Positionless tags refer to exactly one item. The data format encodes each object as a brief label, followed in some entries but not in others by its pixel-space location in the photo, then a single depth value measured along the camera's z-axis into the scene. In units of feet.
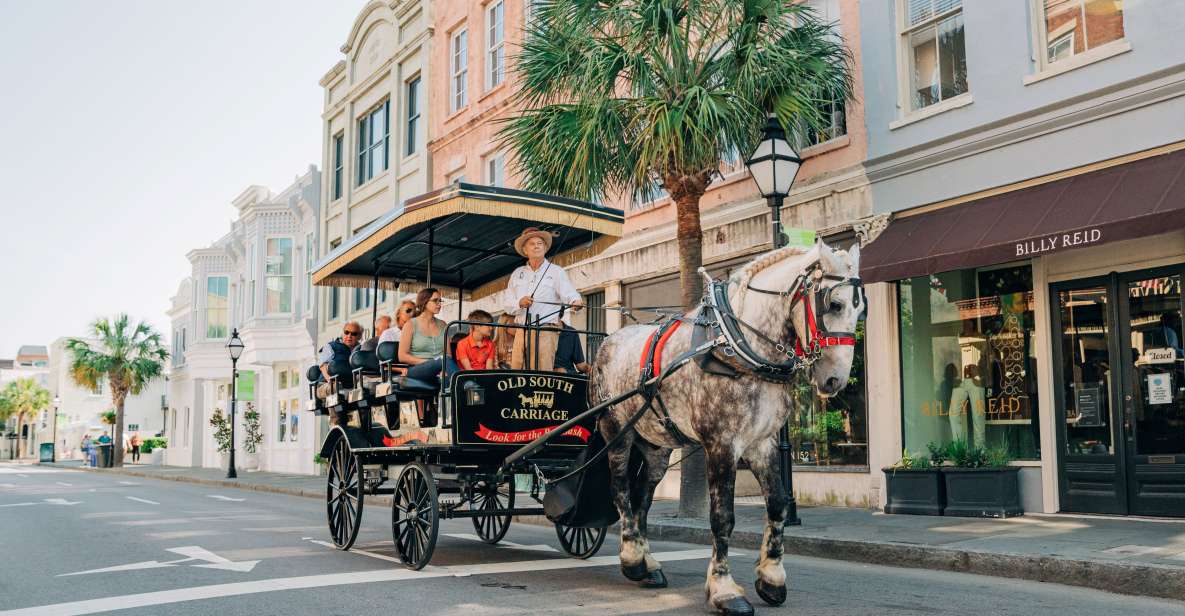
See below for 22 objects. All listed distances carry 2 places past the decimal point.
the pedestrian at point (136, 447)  173.78
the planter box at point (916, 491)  37.45
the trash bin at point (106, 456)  150.61
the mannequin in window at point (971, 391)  40.04
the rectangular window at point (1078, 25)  35.22
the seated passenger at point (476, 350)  26.86
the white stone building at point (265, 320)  107.96
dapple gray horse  18.69
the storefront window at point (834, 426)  43.89
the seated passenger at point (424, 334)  28.76
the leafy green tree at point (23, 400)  285.64
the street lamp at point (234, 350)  98.02
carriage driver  26.76
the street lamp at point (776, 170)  35.58
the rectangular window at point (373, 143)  94.43
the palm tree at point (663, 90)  38.91
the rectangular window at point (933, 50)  40.96
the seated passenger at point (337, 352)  33.30
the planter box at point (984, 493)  35.81
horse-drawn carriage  24.93
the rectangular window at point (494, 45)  74.95
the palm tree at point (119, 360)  155.33
